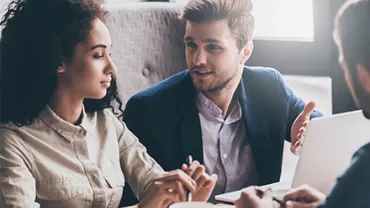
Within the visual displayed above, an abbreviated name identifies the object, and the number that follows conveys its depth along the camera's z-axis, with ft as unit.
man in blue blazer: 7.34
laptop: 6.67
